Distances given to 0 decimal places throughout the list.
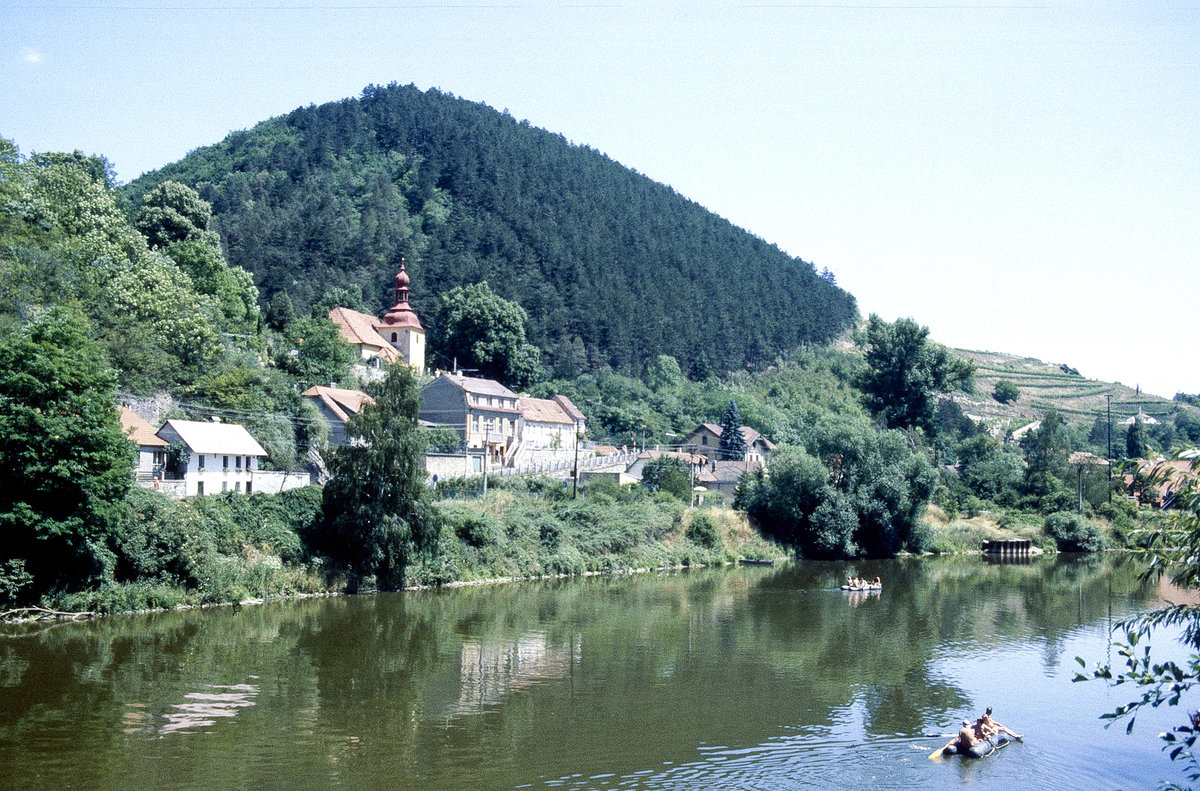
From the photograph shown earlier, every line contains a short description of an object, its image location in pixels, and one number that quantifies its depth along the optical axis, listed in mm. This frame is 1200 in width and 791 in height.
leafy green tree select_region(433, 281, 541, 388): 92500
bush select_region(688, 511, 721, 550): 58156
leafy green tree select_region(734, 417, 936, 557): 60062
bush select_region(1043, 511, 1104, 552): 71250
